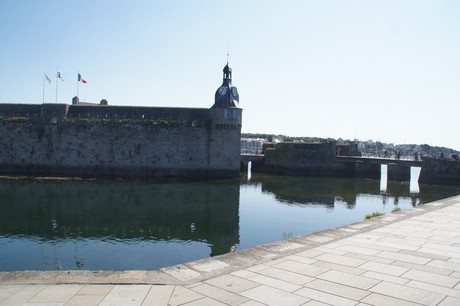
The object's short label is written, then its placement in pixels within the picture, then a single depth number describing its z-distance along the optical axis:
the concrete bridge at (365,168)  37.94
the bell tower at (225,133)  34.38
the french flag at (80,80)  38.38
